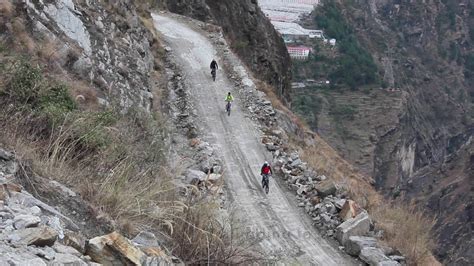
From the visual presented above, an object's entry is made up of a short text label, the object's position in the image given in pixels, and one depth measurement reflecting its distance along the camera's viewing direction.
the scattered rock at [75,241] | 4.02
